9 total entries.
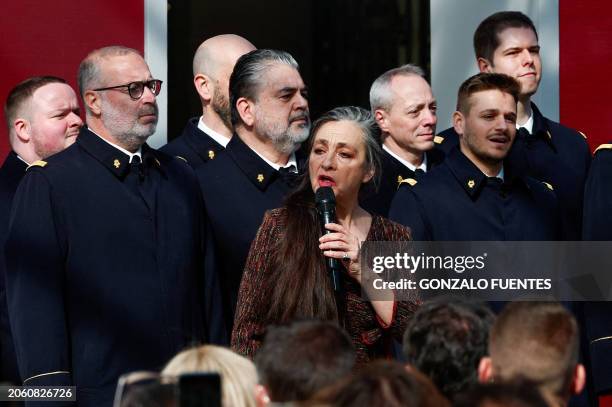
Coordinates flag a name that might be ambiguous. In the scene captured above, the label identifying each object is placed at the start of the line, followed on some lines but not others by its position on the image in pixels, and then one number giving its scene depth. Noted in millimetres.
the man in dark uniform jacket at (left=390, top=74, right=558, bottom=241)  11703
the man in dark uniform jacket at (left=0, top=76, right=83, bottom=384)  12680
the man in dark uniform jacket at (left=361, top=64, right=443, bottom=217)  12961
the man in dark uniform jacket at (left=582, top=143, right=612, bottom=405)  11734
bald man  12906
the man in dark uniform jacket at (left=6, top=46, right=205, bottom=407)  10367
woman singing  9945
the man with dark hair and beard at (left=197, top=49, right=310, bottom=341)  11508
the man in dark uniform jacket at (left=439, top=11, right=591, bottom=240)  12758
